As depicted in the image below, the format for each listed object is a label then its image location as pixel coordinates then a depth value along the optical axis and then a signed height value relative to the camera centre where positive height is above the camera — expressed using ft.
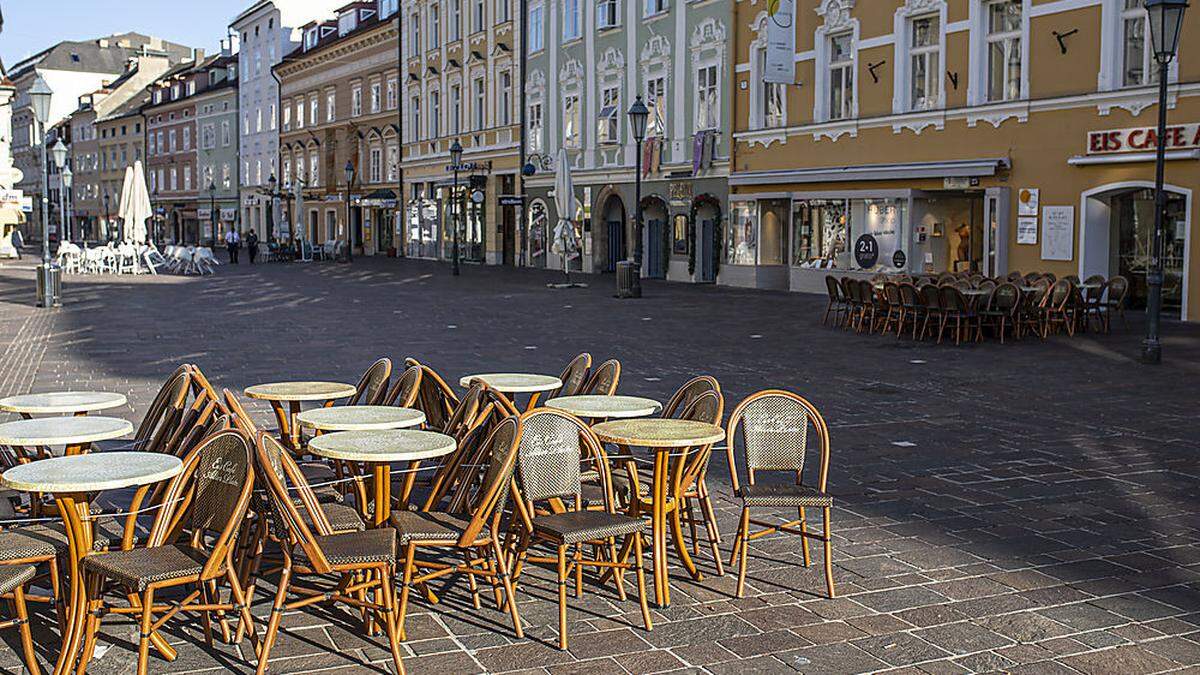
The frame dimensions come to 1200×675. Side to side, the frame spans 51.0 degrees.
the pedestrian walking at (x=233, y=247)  177.99 -1.23
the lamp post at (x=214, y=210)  255.21 +5.86
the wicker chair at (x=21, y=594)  15.23 -4.44
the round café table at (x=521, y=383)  24.77 -2.92
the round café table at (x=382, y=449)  17.58 -3.01
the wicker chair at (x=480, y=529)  17.30 -4.10
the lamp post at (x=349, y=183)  172.53 +8.00
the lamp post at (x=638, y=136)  89.45 +7.40
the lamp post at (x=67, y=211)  332.60 +7.26
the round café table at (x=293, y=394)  23.90 -2.98
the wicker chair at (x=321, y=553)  15.71 -4.07
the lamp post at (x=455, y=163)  127.41 +7.83
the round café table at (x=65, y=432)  18.60 -2.98
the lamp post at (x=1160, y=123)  49.24 +4.72
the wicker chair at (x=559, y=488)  18.03 -3.66
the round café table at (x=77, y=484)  15.19 -3.01
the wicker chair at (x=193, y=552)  15.26 -4.03
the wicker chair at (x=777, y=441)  20.07 -3.25
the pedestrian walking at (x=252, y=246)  182.75 -1.11
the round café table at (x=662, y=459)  18.44 -3.31
